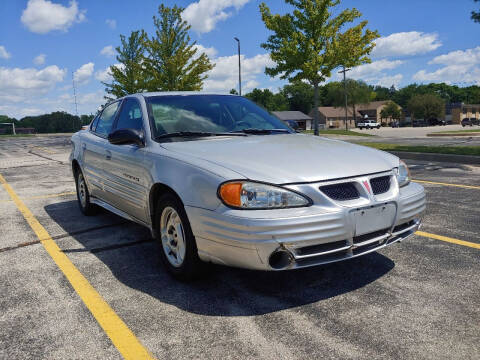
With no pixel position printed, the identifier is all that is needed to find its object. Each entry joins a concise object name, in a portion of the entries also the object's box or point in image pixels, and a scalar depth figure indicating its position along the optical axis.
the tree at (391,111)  114.19
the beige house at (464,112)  107.80
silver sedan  2.70
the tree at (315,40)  23.48
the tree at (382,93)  156.62
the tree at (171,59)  26.94
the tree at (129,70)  31.39
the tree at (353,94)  101.78
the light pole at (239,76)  32.31
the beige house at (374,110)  119.19
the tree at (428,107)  99.88
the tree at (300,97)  128.12
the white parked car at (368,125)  82.31
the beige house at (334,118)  114.44
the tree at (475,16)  12.68
